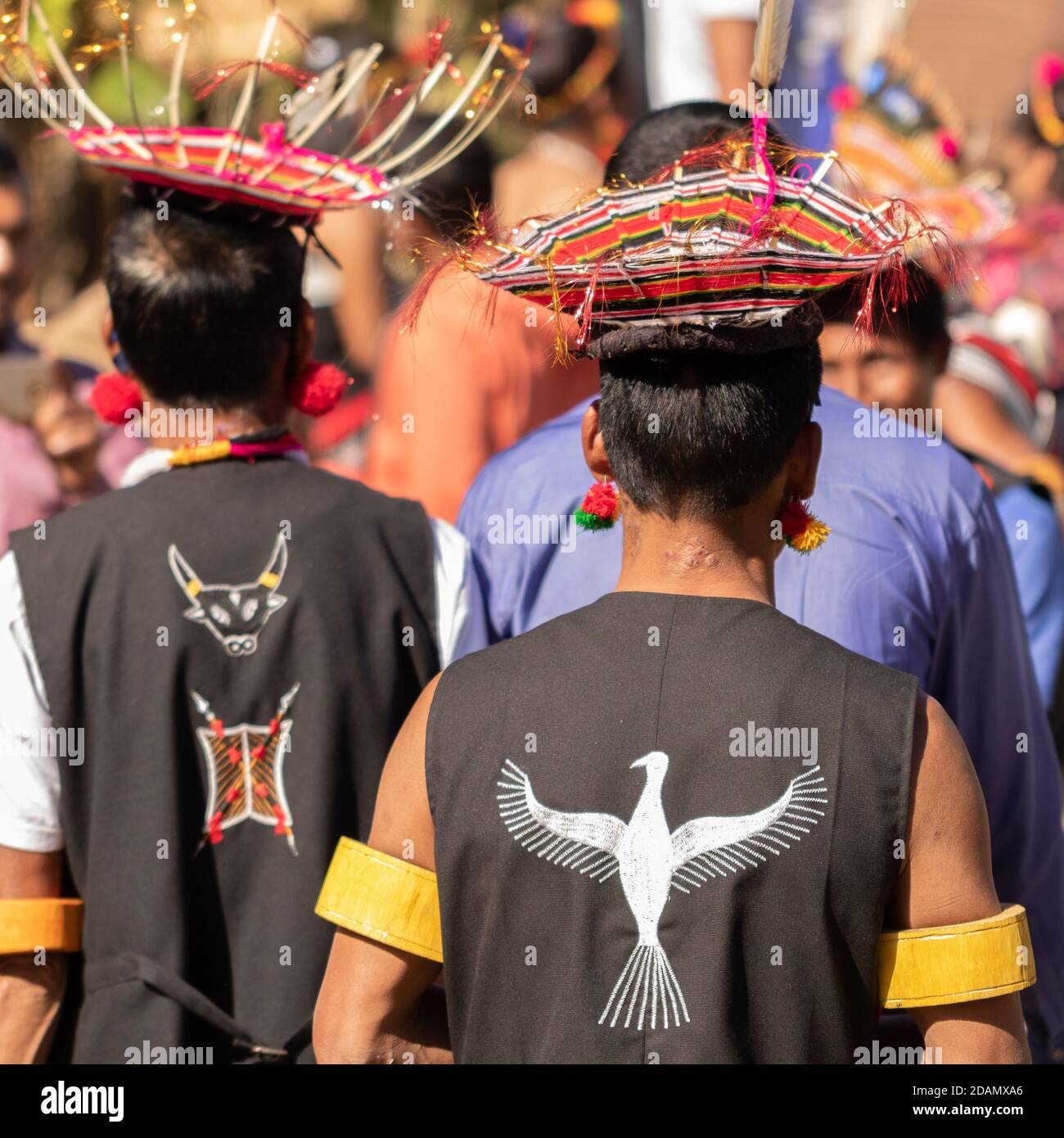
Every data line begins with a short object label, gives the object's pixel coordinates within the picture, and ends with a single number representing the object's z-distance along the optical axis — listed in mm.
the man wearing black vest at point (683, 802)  4911
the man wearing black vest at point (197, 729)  5332
